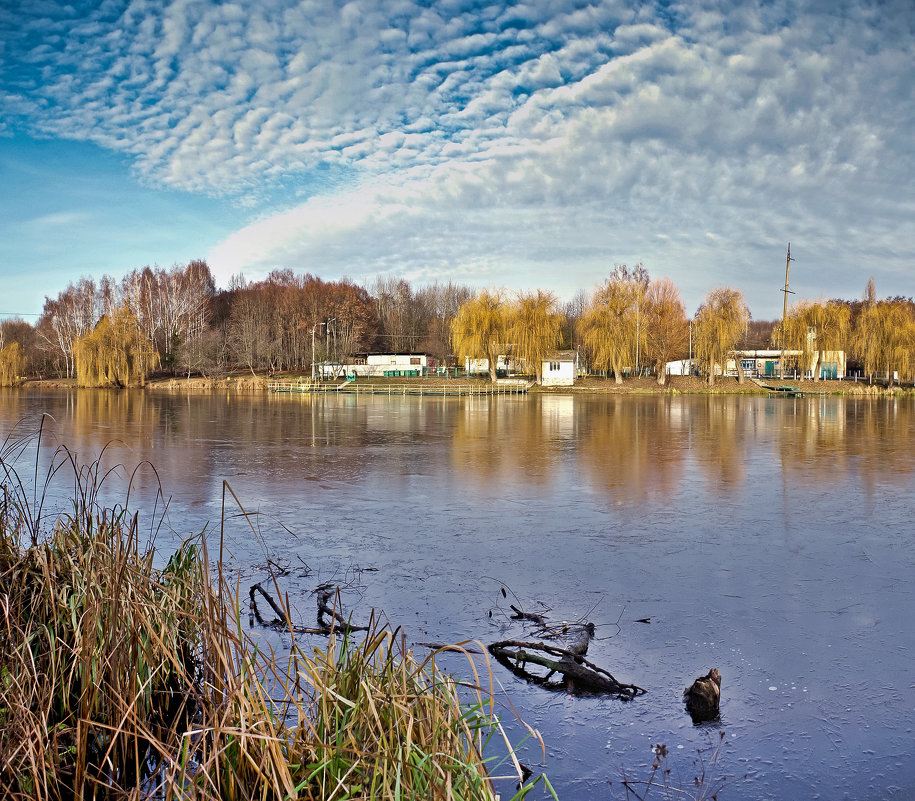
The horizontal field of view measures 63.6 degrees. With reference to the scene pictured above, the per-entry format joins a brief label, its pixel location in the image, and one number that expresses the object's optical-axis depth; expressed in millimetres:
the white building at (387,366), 85000
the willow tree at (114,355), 65812
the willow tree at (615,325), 61844
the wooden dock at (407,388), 60656
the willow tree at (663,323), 64125
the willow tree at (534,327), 60969
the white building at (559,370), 67125
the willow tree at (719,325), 60438
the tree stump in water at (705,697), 4363
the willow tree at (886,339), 58281
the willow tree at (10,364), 72500
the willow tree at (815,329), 61844
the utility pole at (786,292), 63766
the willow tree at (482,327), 62094
